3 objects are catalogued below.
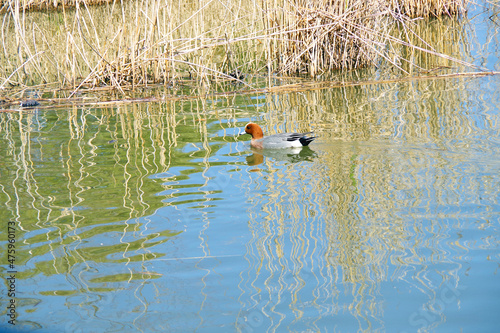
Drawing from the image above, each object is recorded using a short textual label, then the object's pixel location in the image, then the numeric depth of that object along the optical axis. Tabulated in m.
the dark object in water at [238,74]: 20.82
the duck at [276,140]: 12.14
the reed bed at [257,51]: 19.02
